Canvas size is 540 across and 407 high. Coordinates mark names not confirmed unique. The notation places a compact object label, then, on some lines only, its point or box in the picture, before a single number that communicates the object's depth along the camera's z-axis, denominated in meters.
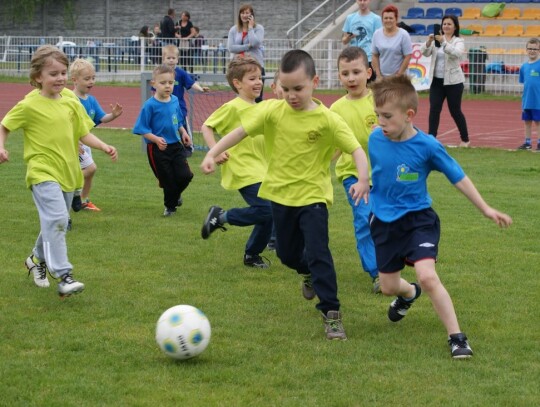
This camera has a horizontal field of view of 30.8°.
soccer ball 5.29
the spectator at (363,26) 15.05
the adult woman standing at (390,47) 13.57
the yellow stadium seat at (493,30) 28.08
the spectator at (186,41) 26.40
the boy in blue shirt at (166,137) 10.34
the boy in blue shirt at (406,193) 5.52
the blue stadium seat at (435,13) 30.10
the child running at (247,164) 7.79
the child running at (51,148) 6.73
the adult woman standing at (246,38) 16.22
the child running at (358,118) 7.10
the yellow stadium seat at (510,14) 29.17
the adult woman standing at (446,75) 15.20
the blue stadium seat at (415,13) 30.40
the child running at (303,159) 5.92
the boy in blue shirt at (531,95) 15.61
